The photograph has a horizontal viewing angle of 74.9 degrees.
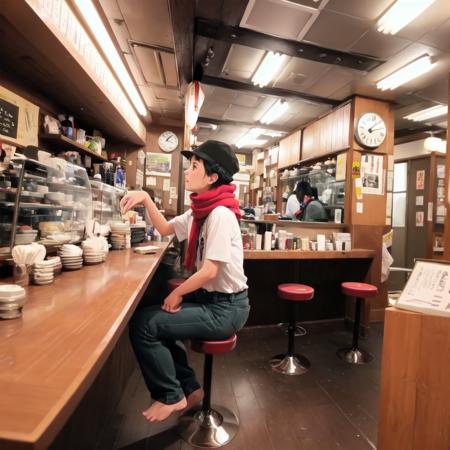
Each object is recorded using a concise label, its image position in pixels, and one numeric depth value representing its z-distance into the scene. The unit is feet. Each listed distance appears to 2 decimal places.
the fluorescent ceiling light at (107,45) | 6.76
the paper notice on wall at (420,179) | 19.08
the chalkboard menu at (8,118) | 7.22
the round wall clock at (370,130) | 12.64
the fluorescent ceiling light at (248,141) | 20.55
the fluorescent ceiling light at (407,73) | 10.10
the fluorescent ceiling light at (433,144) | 16.26
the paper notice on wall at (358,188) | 12.74
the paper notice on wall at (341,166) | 13.14
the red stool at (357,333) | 9.12
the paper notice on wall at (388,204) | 13.28
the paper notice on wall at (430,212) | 18.38
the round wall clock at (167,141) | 16.16
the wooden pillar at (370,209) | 11.90
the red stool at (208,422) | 5.15
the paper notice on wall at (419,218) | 19.05
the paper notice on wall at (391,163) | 13.17
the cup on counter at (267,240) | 10.62
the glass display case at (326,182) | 13.82
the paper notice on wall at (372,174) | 12.88
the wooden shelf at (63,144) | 8.91
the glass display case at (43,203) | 3.99
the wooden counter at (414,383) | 4.46
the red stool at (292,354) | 8.35
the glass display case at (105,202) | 7.19
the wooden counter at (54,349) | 1.38
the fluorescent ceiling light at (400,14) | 7.47
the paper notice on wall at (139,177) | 14.97
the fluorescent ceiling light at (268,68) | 10.28
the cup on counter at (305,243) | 11.25
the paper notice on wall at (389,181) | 13.20
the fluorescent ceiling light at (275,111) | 14.22
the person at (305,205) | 13.65
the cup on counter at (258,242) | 10.64
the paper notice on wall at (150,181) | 16.31
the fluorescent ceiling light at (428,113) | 13.97
